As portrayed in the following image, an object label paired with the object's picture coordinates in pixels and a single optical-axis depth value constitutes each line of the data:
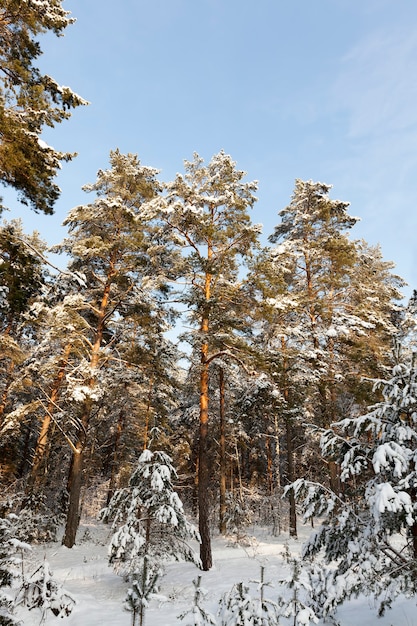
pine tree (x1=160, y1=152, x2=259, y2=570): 12.75
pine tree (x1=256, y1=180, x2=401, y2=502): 14.84
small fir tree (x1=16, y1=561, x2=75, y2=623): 5.77
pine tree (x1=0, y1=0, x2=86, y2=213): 8.94
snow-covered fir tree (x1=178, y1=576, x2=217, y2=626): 4.70
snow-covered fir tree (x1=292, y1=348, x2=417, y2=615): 5.01
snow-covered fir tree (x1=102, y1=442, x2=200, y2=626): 7.75
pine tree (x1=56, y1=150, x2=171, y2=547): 13.74
